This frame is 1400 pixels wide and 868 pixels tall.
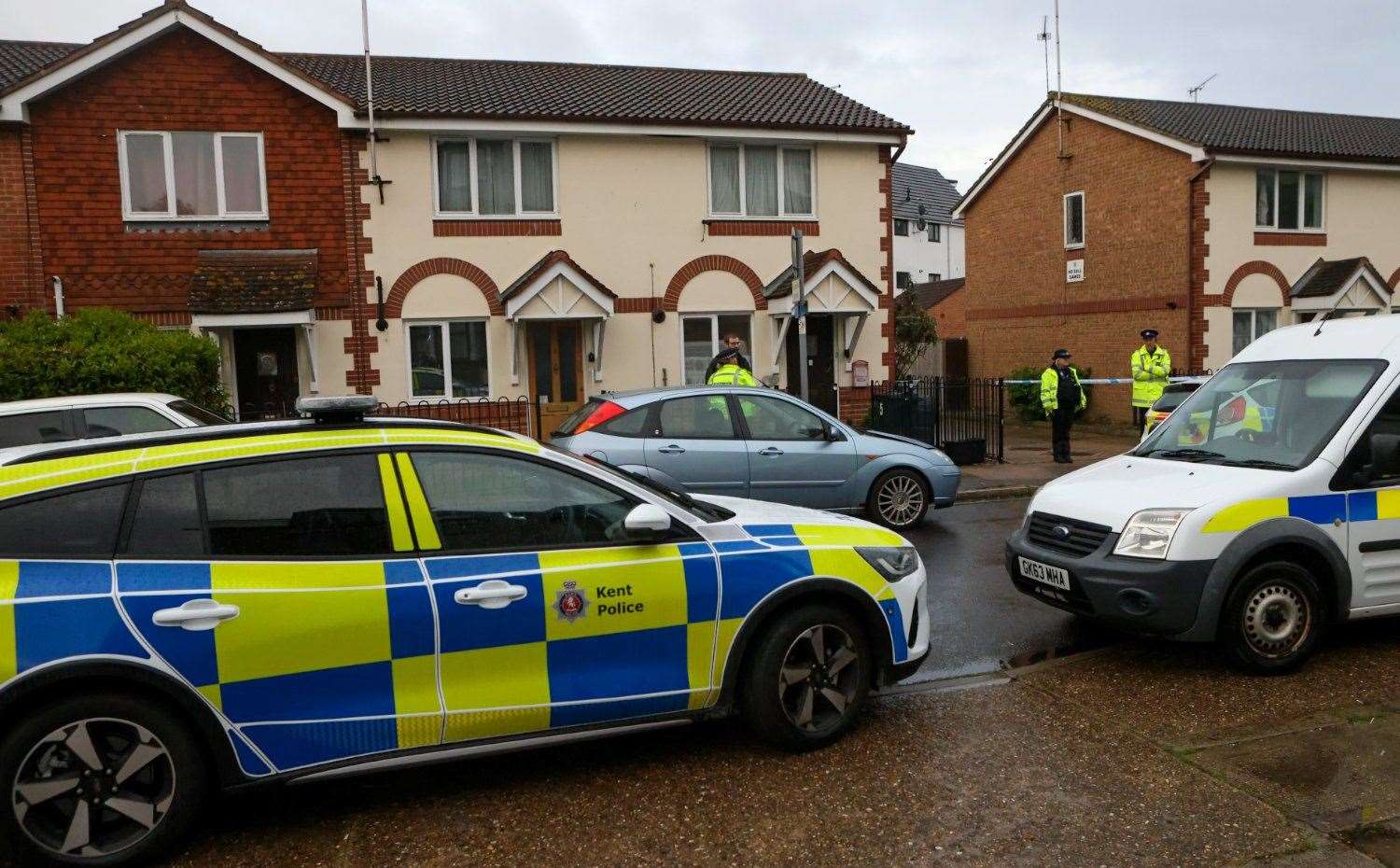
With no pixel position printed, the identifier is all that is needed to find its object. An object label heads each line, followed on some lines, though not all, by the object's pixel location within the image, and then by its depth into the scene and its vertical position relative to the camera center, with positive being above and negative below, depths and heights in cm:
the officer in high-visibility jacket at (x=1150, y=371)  1466 -7
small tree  2759 +110
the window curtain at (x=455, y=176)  1603 +324
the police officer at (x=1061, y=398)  1494 -42
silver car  913 -65
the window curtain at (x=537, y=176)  1634 +326
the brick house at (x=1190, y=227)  2034 +285
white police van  528 -86
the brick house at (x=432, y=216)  1459 +262
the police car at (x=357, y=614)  352 -85
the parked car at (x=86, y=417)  798 -15
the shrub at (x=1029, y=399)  2177 -63
